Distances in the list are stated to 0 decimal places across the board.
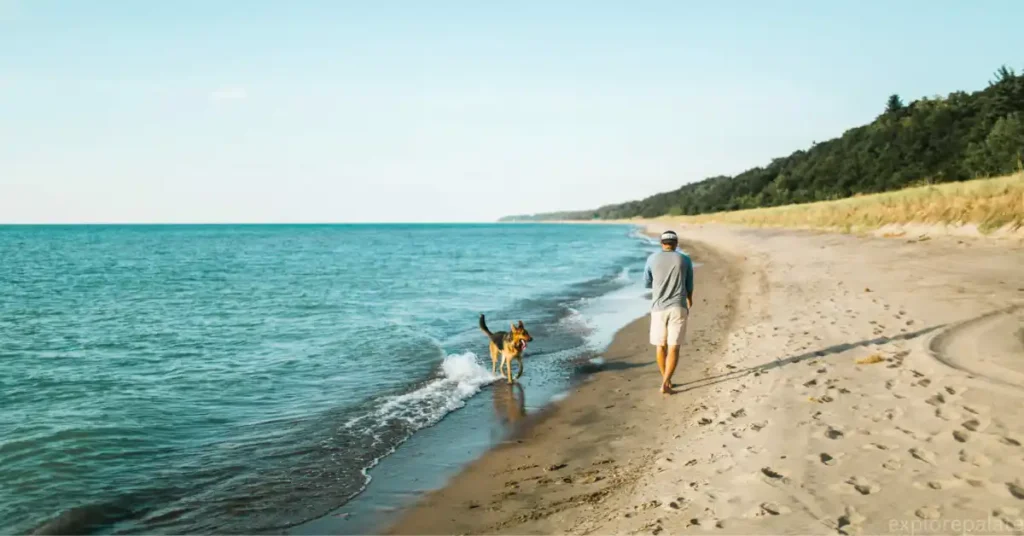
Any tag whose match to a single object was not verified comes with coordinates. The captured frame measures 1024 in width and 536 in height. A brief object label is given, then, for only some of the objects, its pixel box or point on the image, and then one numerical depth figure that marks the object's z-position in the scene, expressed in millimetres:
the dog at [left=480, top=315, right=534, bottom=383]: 9680
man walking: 8016
